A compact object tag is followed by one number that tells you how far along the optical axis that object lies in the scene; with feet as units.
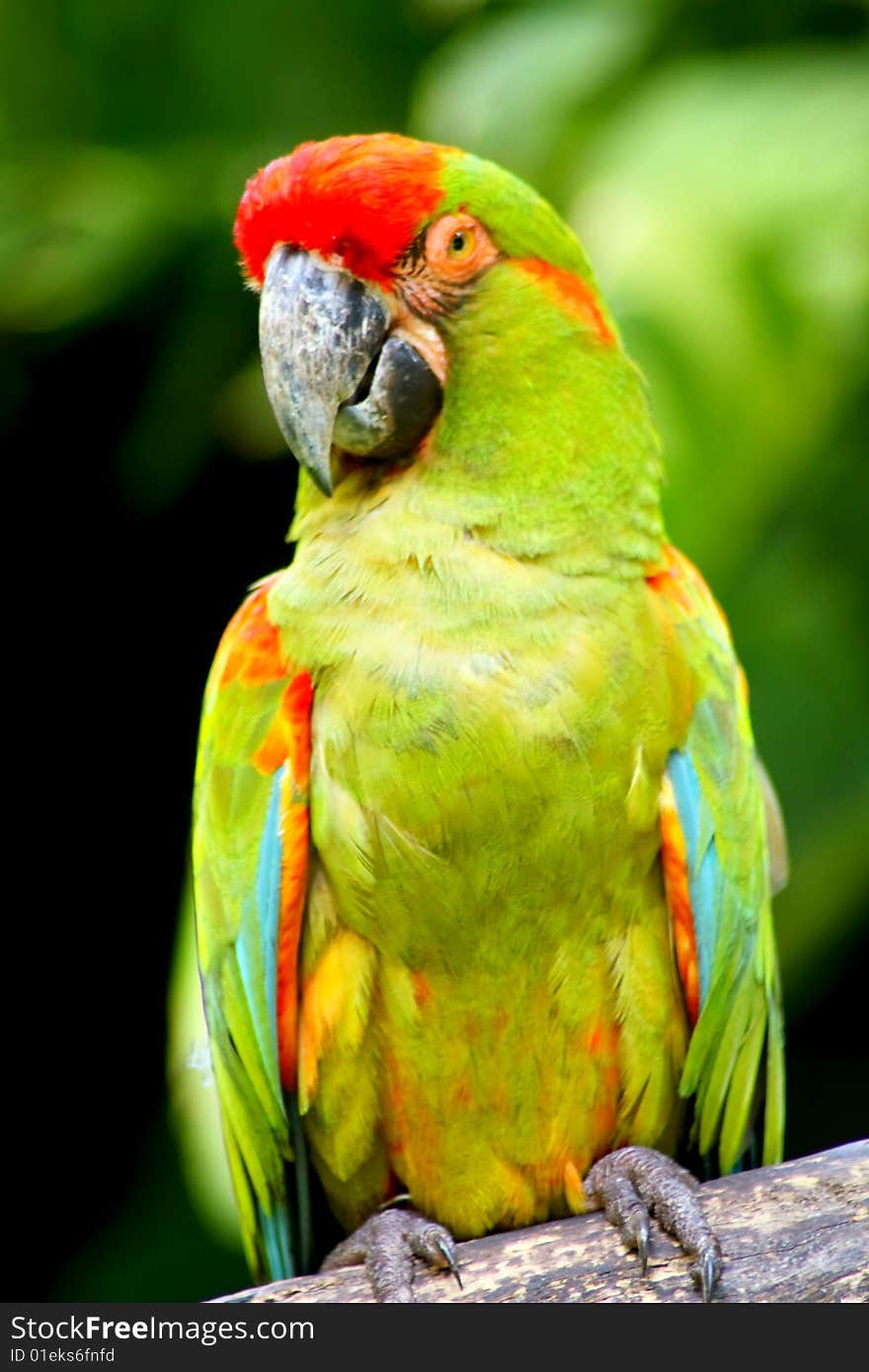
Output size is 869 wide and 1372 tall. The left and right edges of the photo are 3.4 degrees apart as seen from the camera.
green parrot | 10.58
